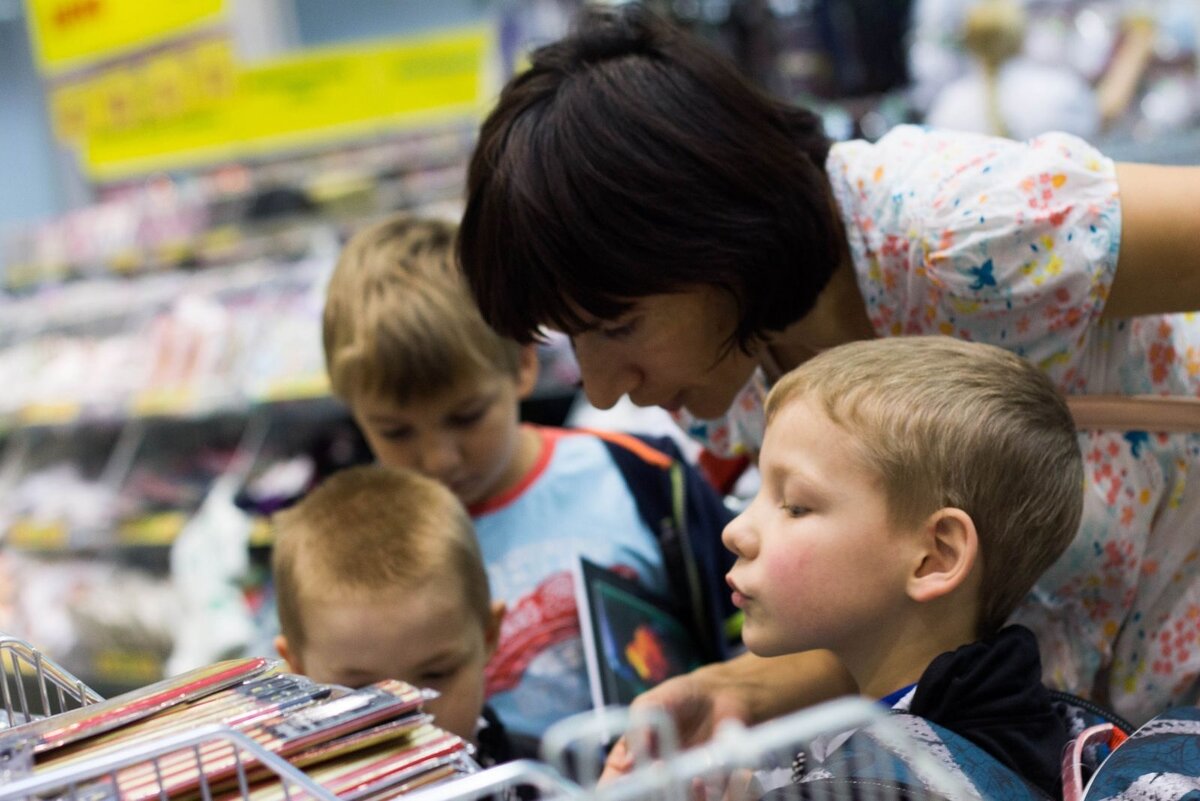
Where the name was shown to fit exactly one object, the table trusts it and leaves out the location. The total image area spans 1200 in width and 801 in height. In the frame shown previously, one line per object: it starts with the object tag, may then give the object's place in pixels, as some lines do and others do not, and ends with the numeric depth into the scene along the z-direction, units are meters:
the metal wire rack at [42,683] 0.97
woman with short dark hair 1.18
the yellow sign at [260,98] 4.30
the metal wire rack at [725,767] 0.61
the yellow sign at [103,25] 4.59
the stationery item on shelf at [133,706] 0.82
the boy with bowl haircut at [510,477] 1.69
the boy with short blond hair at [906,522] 1.00
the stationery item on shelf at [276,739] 0.76
